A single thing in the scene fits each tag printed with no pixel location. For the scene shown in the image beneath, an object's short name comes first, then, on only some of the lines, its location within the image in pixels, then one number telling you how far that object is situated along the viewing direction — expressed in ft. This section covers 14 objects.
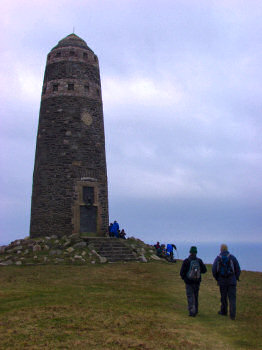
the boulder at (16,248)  69.21
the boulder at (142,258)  72.43
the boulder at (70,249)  68.73
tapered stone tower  81.10
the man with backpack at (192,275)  31.53
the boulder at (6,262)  63.26
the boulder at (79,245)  71.58
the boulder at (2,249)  69.42
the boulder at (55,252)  67.51
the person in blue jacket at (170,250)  82.79
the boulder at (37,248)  68.28
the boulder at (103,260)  66.54
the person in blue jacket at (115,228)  83.92
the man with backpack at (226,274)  31.58
